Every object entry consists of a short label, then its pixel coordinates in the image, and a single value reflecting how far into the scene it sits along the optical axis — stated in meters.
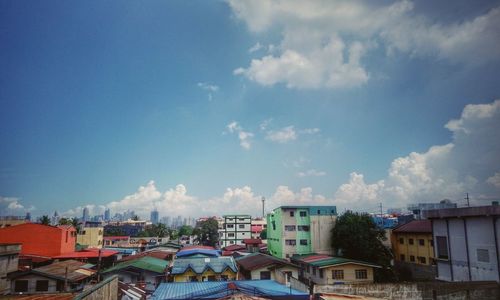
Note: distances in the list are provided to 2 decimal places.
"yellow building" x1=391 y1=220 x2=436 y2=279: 41.31
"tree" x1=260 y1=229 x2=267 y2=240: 96.19
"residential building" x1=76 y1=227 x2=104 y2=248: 67.31
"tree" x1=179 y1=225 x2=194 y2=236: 132.32
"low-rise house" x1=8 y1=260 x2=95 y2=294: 26.89
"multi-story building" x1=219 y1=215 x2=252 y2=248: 87.75
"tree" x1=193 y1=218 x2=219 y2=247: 93.69
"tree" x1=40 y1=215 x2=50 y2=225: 65.30
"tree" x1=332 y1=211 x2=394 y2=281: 42.47
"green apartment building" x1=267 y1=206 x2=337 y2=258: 50.69
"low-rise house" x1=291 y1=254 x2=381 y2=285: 35.34
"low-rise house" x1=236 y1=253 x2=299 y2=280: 36.94
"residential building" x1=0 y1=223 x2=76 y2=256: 42.34
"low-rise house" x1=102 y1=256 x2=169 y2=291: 31.98
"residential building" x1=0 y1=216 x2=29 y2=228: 67.40
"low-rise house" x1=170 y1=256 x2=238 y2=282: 33.88
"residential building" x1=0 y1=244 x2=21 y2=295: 25.78
